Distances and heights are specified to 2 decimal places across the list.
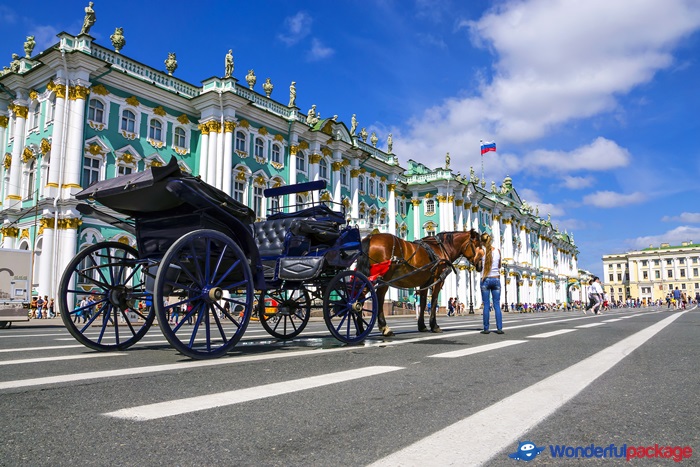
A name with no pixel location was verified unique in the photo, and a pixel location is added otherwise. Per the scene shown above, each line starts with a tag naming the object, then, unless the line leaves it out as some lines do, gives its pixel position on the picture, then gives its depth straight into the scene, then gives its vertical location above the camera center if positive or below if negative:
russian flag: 61.31 +17.39
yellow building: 146.75 +7.03
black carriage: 5.51 +0.49
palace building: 25.69 +9.46
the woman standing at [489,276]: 10.60 +0.42
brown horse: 9.34 +0.68
